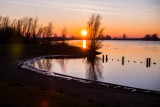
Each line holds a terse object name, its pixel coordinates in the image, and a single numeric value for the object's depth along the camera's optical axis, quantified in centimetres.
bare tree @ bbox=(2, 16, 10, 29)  9469
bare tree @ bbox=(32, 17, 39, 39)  9125
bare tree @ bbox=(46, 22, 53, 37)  9481
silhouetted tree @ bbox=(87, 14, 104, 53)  5997
